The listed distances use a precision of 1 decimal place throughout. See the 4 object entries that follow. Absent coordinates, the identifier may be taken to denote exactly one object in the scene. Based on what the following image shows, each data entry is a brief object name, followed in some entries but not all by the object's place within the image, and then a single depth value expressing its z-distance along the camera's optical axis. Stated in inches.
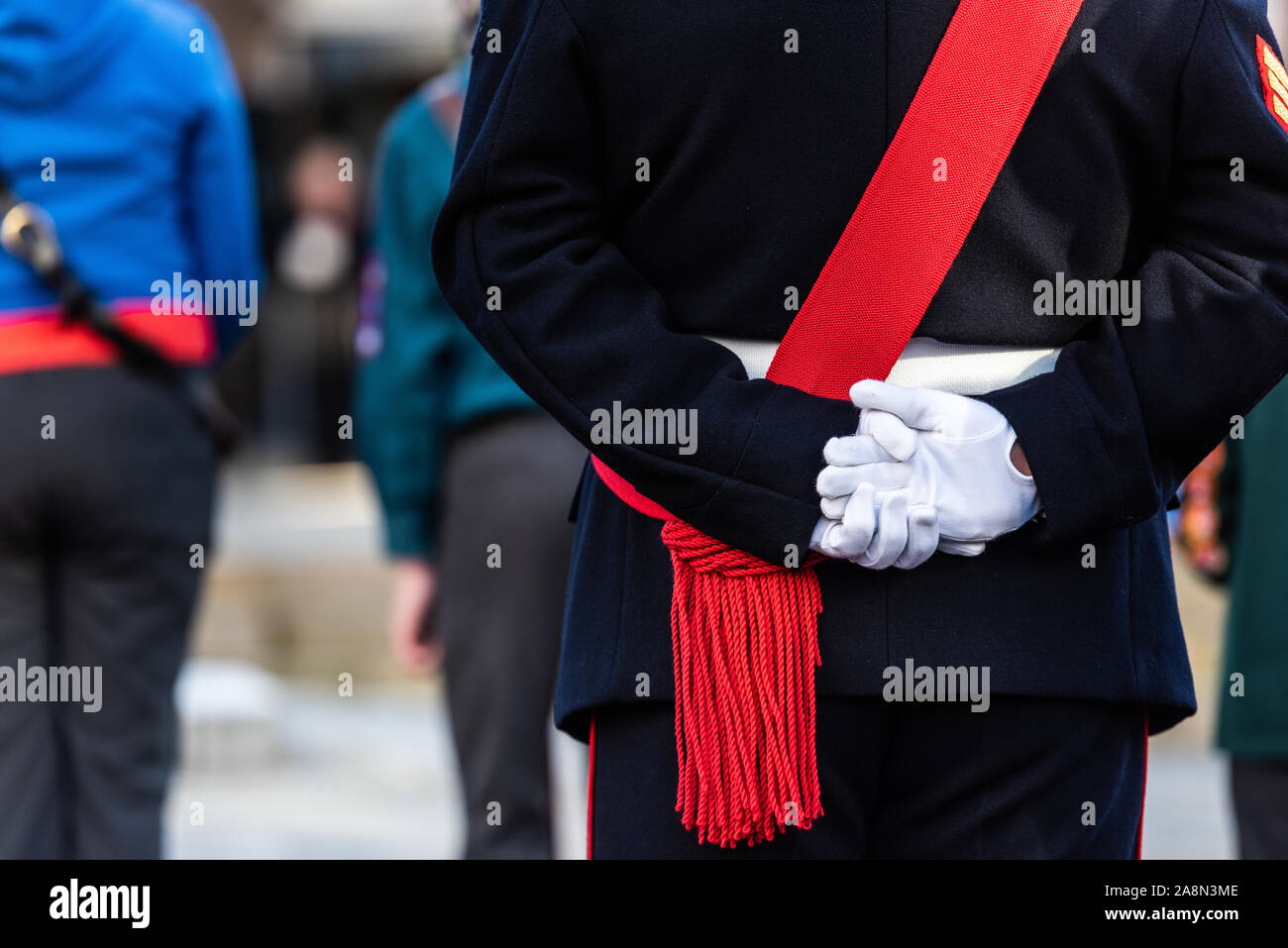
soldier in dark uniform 144.9
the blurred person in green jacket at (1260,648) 245.4
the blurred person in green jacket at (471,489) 271.1
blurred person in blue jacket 255.0
